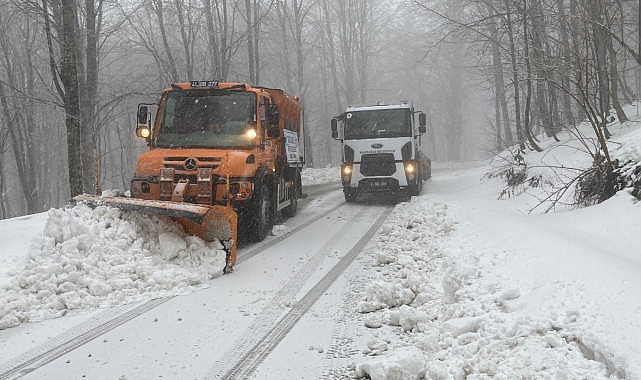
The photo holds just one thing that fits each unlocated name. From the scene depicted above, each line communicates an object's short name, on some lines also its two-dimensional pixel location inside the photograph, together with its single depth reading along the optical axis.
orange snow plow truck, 6.62
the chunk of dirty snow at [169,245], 6.22
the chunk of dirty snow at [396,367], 3.20
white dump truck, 13.85
